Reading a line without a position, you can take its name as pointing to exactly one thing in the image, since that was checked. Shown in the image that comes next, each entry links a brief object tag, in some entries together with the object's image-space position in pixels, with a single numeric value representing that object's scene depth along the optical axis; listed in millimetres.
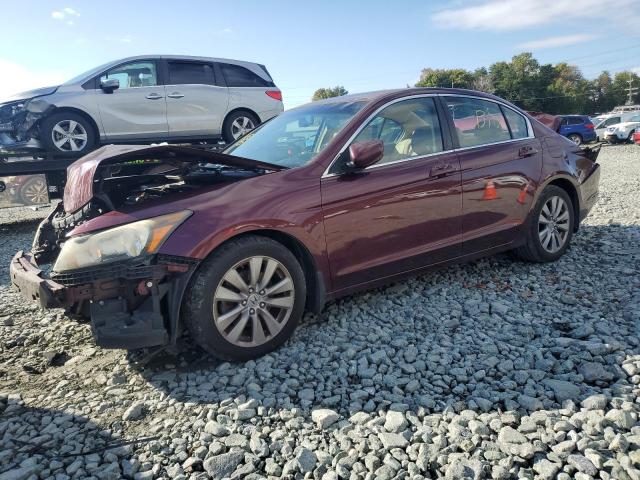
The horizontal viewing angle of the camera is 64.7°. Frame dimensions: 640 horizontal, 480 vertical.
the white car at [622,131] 25875
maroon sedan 2924
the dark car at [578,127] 25594
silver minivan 7215
